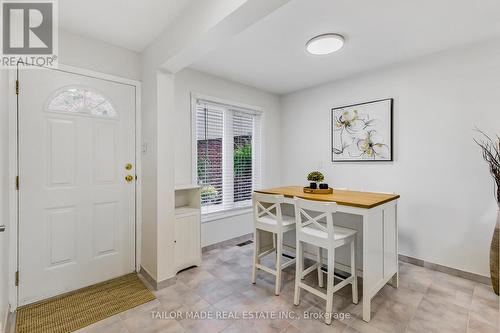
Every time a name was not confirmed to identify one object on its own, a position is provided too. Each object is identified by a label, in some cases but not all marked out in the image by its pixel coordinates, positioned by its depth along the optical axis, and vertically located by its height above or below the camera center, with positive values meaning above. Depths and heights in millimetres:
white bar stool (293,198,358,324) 1816 -616
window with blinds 3283 +161
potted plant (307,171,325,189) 2541 -142
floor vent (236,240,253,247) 3511 -1202
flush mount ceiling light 2251 +1218
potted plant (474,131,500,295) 2113 -608
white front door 2027 -165
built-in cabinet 2615 -752
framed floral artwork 3031 +467
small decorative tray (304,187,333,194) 2381 -267
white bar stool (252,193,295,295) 2195 -589
